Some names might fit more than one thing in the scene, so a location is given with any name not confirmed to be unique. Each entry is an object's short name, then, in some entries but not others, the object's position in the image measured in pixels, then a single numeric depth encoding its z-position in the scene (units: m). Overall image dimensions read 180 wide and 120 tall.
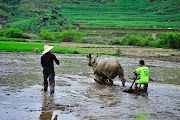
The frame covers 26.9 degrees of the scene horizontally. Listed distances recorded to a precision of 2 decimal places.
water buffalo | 16.91
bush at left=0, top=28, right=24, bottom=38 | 51.62
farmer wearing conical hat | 13.62
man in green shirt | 14.52
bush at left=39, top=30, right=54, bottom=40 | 52.59
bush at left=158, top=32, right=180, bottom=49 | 45.37
